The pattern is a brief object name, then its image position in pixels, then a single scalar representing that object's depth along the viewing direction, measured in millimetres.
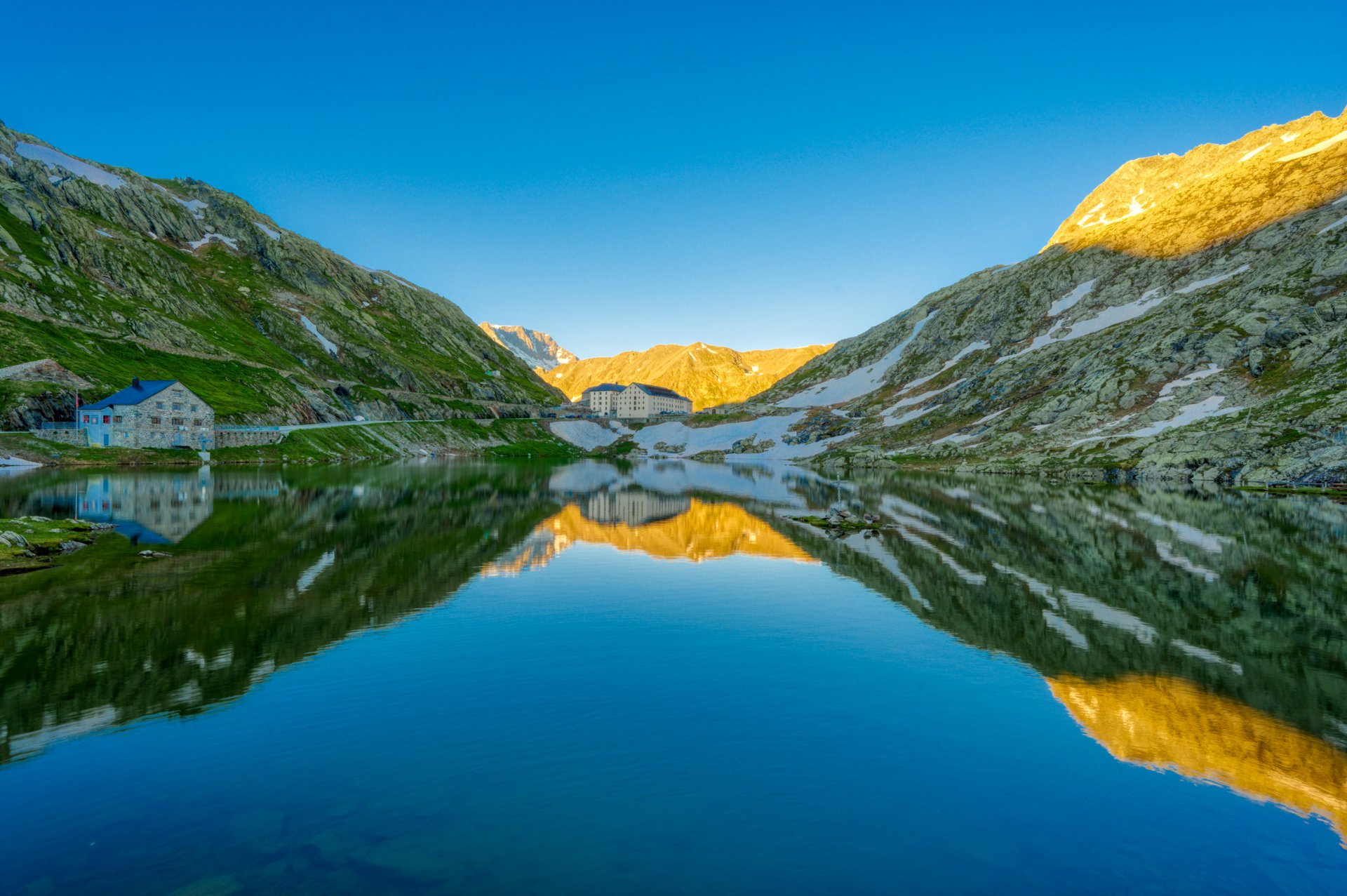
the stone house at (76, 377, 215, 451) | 117688
